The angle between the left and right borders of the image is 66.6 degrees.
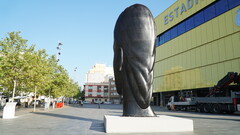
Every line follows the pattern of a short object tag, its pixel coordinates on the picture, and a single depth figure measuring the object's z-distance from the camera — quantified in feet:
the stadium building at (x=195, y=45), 81.51
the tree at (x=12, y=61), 52.33
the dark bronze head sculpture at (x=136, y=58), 28.60
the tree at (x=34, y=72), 56.19
